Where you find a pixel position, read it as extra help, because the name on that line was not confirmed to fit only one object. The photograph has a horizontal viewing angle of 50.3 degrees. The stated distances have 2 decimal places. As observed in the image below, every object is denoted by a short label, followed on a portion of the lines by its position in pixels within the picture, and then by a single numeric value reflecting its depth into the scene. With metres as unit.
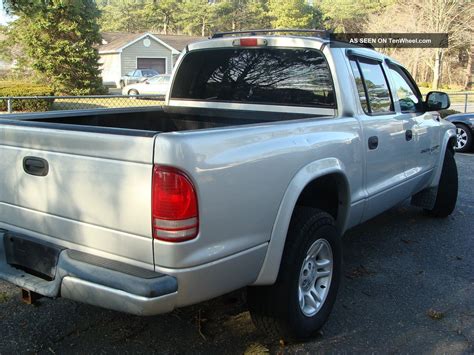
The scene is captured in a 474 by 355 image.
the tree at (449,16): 35.91
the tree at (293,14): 58.25
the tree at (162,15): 72.75
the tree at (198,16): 72.38
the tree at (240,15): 69.62
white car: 28.52
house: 43.72
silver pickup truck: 2.36
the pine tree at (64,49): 22.53
